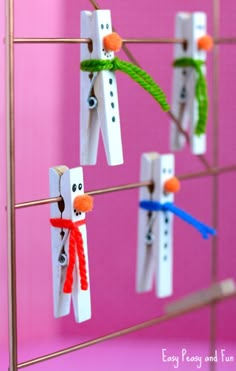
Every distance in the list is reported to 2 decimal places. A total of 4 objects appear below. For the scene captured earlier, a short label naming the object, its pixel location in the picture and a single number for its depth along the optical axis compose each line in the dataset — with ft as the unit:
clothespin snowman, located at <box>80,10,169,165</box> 1.66
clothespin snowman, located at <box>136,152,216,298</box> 1.86
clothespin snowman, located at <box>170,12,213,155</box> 1.93
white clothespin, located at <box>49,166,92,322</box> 1.64
